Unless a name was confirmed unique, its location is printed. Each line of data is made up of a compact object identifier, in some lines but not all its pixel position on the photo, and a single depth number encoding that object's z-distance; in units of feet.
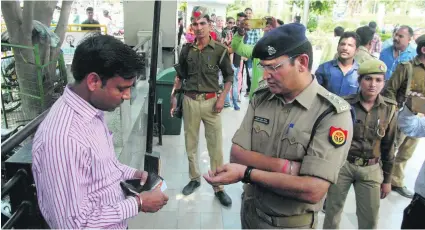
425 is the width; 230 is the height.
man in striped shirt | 4.17
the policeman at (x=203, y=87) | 12.12
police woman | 8.59
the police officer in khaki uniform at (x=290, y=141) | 5.25
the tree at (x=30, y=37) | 12.87
